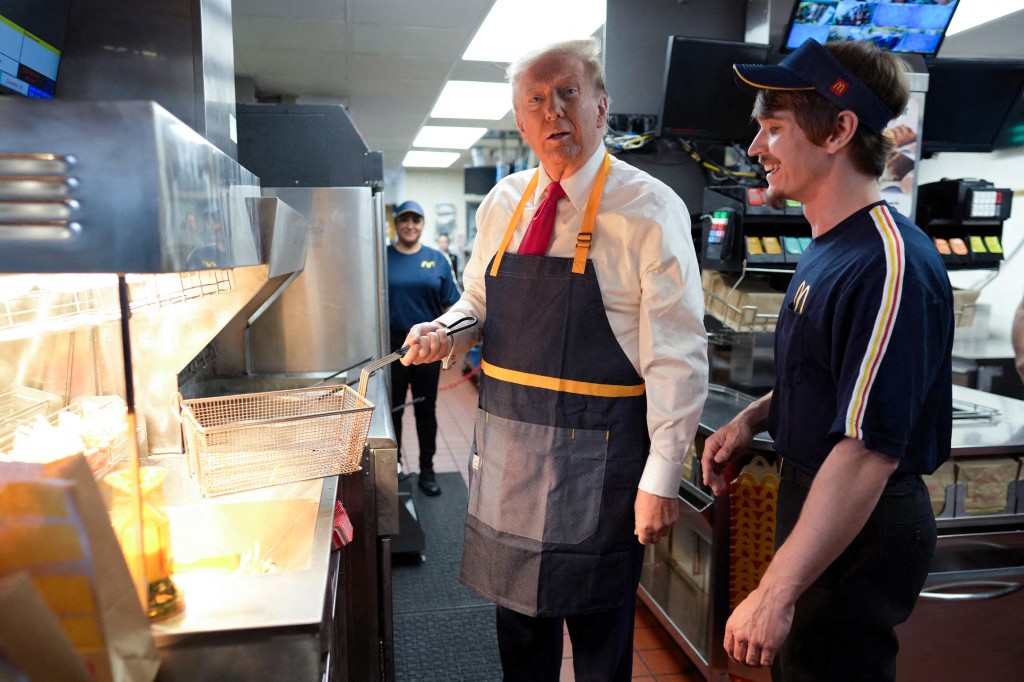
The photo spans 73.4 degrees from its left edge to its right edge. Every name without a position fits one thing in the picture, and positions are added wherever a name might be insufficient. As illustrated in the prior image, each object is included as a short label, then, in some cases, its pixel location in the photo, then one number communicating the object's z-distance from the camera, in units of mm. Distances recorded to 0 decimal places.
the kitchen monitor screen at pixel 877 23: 2895
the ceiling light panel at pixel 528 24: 4277
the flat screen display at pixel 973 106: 3102
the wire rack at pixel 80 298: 1146
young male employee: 1181
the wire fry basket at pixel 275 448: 1350
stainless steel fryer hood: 664
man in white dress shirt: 1562
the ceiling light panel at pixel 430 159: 11695
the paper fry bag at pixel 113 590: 799
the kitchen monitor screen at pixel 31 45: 1143
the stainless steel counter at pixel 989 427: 2145
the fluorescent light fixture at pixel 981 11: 4098
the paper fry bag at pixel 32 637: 763
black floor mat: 2654
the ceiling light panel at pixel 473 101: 6484
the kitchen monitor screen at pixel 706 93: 2863
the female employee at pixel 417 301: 4508
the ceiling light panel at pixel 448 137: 9039
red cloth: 1490
